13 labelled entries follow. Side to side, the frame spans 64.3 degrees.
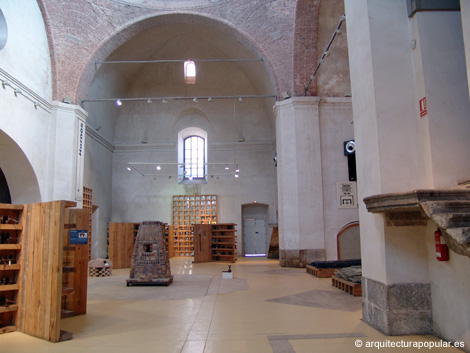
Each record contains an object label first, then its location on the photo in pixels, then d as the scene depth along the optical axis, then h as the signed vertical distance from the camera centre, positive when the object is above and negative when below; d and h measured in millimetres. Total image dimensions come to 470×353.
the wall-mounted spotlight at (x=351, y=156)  13602 +2554
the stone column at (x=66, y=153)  12812 +2717
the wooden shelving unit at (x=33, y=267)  5000 -487
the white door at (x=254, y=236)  20500 -424
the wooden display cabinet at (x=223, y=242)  16516 -586
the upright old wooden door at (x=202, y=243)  16453 -611
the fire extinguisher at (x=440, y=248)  4609 -285
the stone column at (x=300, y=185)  13172 +1529
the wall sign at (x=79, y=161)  13500 +2579
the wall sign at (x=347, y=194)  13547 +1172
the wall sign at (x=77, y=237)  6324 -91
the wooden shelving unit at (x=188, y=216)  20172 +726
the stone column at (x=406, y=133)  4988 +1263
